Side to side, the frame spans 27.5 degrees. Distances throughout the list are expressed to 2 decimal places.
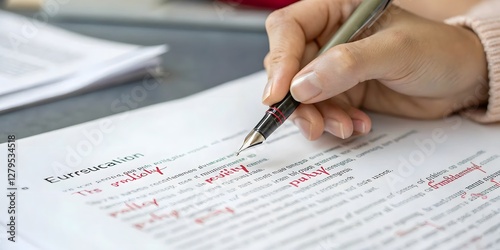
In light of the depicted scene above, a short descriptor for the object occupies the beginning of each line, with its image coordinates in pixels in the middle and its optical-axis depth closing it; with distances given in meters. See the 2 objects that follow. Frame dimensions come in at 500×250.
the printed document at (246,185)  0.38
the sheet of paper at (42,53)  0.54
